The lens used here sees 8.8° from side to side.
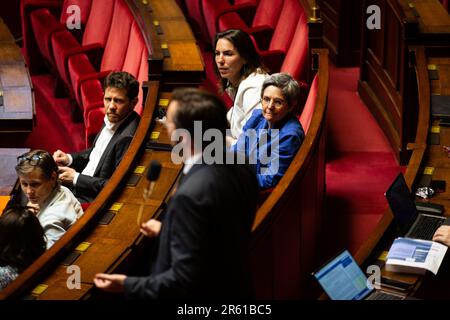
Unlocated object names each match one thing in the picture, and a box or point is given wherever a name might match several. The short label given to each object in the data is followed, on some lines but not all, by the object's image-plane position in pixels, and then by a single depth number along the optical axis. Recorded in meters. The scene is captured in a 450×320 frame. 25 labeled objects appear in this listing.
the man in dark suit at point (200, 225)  11.11
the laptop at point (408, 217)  12.23
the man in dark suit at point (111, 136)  13.23
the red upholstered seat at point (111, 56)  14.55
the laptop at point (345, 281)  11.81
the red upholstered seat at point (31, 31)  15.75
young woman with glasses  12.75
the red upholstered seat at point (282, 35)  14.32
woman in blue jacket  12.76
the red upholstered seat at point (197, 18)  15.82
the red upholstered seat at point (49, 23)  15.33
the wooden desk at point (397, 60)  13.83
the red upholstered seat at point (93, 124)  14.08
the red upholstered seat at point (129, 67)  14.22
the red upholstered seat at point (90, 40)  14.92
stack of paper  11.99
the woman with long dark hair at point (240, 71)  13.15
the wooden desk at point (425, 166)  11.99
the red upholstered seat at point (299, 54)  14.11
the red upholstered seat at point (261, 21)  14.76
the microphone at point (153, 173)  11.33
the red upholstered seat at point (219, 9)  15.17
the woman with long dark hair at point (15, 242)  12.26
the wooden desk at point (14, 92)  14.09
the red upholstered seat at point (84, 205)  13.04
